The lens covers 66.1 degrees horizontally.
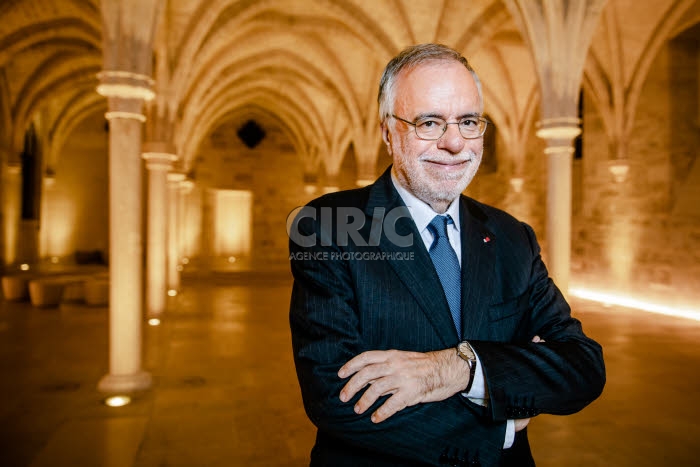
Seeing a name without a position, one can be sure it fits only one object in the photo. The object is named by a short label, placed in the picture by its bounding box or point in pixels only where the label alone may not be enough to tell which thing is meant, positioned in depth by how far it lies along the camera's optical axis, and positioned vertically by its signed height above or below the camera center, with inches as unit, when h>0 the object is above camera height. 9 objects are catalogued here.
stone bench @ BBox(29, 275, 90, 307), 405.1 -46.5
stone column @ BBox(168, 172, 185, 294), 507.2 -2.3
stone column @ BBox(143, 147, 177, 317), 381.4 +1.9
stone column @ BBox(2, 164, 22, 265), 644.1 +28.2
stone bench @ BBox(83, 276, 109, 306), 416.8 -48.2
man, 51.9 -9.1
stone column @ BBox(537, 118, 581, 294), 295.7 +22.4
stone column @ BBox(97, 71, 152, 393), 213.3 +1.0
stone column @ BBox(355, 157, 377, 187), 625.6 +71.9
